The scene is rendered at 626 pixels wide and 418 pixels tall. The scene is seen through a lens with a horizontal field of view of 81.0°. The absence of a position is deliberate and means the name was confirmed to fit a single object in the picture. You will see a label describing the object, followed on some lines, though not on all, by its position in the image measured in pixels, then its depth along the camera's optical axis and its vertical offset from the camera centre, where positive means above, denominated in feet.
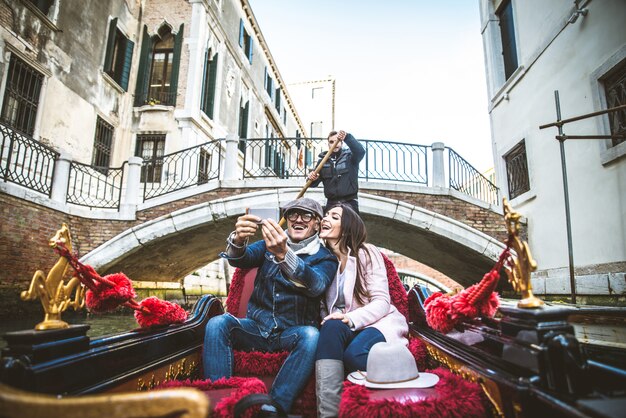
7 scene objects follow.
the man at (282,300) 4.25 -0.33
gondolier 9.45 +2.71
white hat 3.61 -0.91
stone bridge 19.52 +3.09
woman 4.00 -0.45
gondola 1.55 -0.69
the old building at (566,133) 12.56 +6.21
